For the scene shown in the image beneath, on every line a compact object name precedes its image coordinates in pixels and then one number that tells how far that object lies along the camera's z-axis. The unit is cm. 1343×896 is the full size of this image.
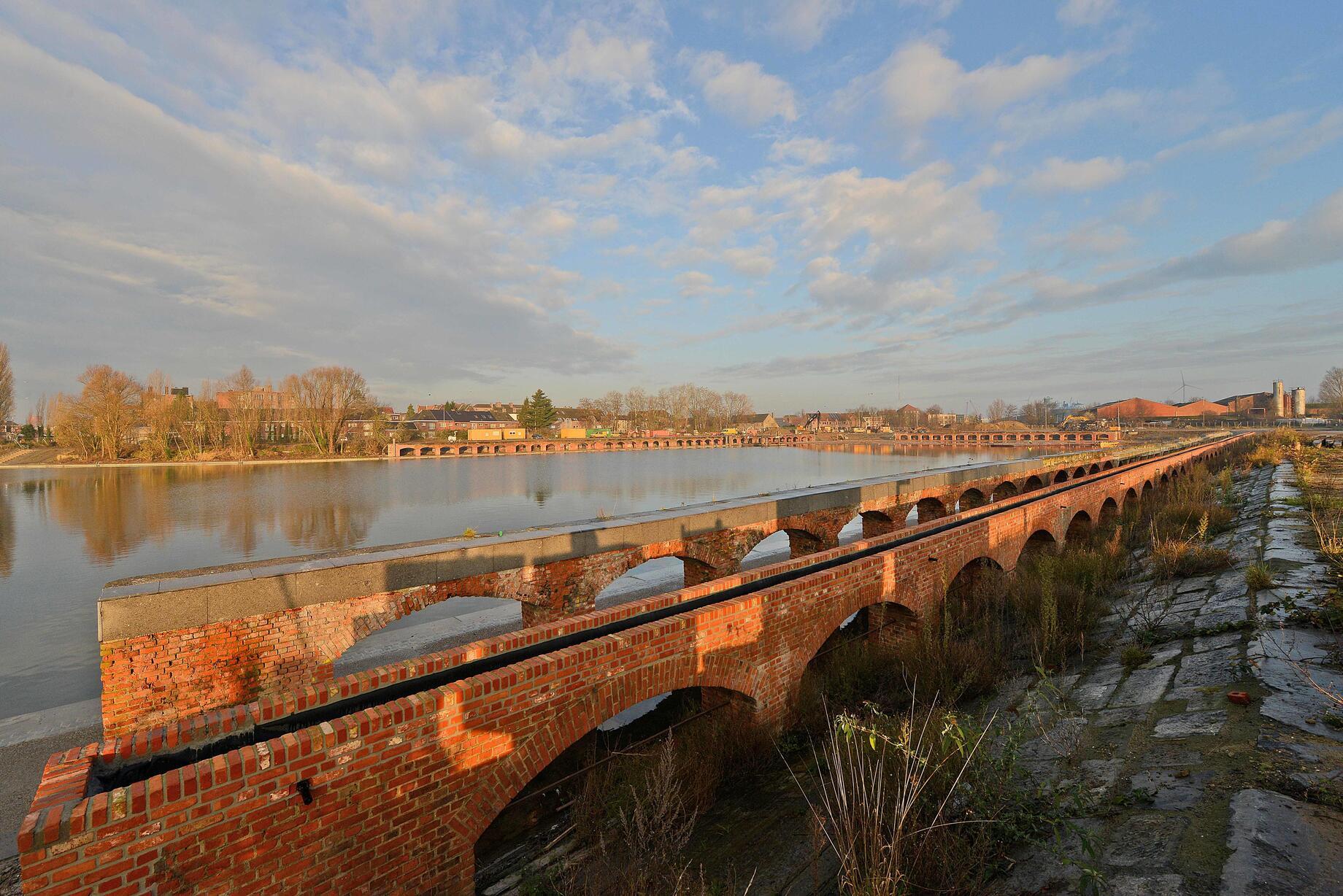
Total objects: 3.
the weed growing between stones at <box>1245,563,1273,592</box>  805
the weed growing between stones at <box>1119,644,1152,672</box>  724
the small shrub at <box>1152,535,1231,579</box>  1038
